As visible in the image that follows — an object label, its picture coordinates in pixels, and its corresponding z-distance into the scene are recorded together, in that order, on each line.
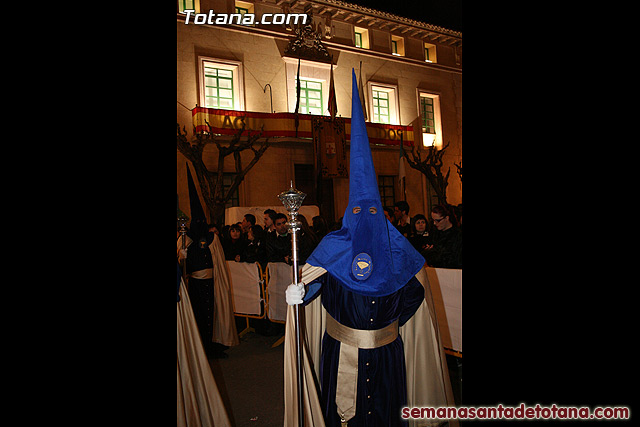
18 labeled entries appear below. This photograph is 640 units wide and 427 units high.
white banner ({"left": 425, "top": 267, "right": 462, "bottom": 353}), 5.01
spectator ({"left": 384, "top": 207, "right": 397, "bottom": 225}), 8.75
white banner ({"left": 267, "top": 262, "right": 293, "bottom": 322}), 6.84
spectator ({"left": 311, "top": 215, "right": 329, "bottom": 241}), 10.42
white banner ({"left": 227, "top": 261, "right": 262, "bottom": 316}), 7.26
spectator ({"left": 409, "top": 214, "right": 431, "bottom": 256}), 6.54
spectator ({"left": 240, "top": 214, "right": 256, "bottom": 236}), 8.45
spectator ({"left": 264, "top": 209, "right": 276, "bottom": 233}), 7.65
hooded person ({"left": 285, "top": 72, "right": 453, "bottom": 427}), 2.68
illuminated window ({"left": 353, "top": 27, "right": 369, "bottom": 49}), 20.02
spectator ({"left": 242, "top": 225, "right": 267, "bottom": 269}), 7.33
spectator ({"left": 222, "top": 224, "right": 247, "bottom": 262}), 7.88
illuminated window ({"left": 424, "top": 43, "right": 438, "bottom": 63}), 22.44
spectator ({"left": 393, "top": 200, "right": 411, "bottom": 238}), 9.41
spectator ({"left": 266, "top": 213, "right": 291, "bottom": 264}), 7.07
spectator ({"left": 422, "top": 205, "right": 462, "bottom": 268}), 5.33
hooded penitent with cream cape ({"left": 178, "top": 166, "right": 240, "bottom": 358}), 5.92
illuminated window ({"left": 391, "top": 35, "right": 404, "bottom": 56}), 21.19
